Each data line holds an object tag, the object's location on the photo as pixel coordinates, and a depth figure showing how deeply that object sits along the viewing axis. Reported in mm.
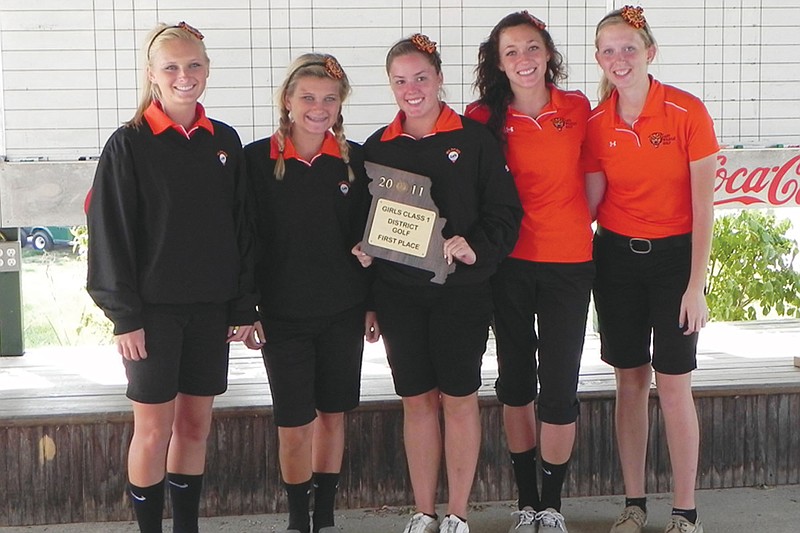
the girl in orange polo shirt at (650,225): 3008
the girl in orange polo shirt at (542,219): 3068
